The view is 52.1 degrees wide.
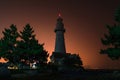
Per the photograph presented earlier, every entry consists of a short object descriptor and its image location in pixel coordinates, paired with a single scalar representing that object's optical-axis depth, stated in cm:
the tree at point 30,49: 2507
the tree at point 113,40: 1543
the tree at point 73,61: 3145
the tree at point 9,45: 2557
